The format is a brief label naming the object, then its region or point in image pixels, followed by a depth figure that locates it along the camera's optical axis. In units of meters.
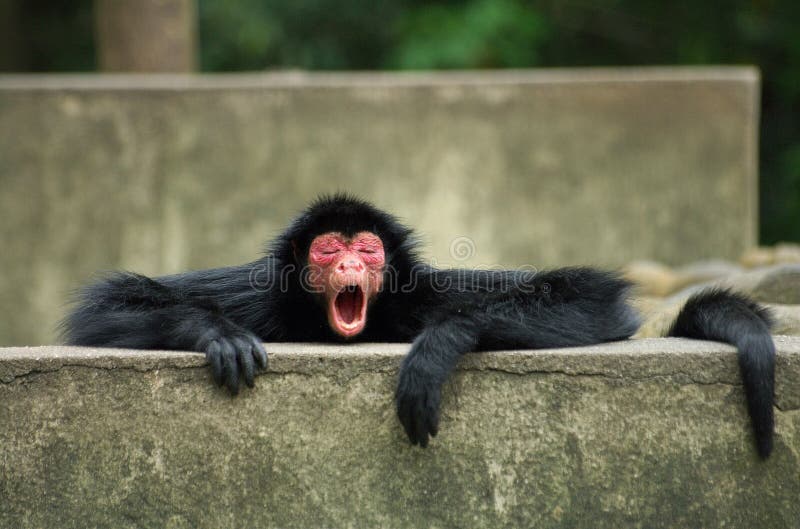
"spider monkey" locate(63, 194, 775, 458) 7.25
